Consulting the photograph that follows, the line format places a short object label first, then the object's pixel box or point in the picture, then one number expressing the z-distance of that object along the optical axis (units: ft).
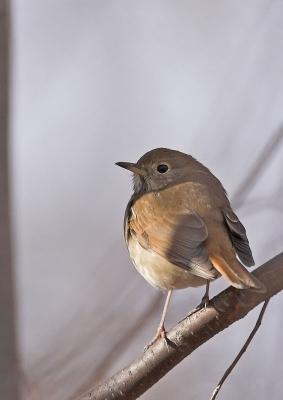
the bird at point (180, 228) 20.47
